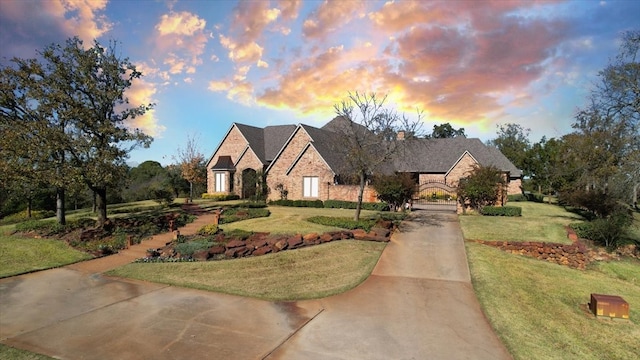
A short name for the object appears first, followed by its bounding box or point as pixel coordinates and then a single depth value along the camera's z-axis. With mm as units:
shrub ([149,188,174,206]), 31878
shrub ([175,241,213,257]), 14930
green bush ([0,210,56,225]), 26225
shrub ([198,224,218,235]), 18766
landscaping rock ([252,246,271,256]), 14695
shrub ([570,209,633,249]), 19438
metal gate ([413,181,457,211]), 31959
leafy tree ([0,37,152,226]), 18484
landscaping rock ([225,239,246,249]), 15298
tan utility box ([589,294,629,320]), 9570
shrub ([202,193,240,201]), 38188
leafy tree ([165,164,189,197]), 43188
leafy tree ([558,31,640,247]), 19469
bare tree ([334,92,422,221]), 20366
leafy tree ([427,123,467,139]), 87312
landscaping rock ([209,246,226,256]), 14600
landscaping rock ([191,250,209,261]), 14273
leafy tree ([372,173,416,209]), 26844
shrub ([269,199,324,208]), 31188
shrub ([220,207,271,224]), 23534
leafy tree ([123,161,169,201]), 42469
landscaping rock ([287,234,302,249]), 15549
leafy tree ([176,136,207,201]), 37594
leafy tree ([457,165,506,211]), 25250
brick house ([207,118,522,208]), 33619
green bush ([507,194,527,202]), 40500
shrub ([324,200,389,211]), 28078
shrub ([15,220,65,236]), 19219
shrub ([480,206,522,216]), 24641
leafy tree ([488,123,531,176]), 52231
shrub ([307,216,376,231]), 19220
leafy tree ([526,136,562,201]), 43834
